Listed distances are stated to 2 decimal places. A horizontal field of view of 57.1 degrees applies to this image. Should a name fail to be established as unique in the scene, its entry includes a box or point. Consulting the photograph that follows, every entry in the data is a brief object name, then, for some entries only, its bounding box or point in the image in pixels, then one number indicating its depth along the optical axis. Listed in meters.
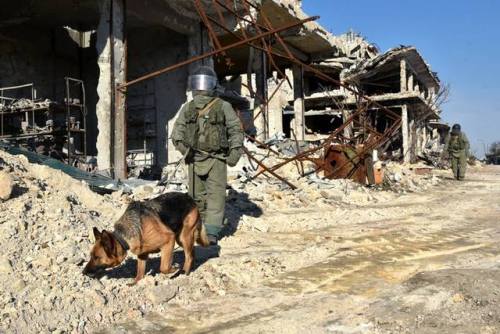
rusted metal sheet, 11.03
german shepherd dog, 3.28
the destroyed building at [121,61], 9.17
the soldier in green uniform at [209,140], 4.82
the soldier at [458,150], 14.99
